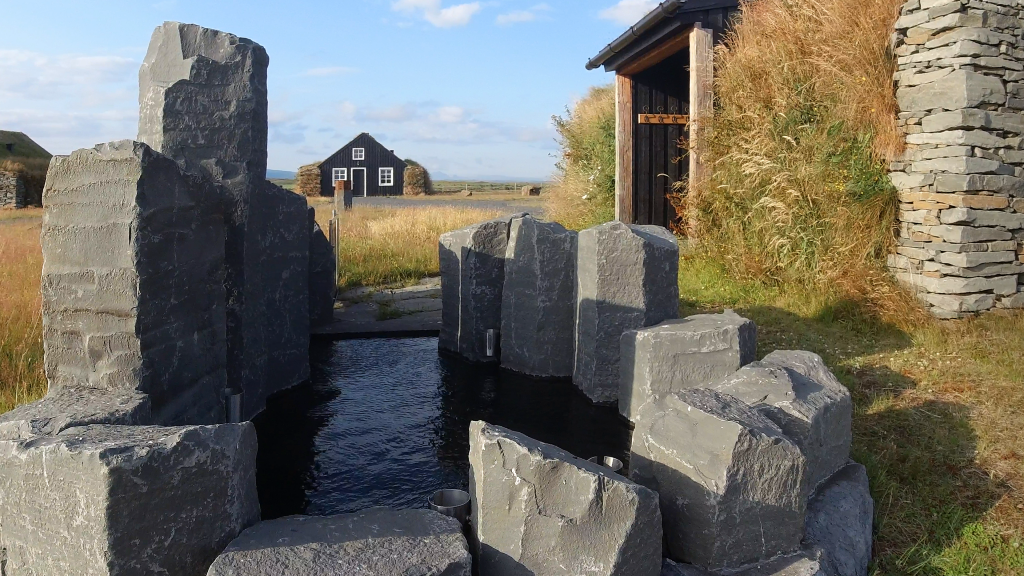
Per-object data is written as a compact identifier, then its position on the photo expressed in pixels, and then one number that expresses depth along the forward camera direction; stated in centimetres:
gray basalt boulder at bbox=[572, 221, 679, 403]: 474
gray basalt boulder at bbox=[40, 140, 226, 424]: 317
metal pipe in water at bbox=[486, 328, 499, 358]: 571
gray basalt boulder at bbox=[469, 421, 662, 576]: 247
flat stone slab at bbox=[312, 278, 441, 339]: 659
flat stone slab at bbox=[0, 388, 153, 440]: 262
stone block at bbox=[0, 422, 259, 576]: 226
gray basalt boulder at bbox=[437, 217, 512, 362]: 583
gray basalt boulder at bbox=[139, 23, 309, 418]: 417
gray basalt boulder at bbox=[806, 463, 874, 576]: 297
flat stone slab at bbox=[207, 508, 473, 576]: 228
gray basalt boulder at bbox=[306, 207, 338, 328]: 667
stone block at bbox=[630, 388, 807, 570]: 270
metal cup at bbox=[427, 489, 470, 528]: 302
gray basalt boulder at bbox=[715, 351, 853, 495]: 316
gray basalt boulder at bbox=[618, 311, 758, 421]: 420
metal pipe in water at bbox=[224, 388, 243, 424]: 417
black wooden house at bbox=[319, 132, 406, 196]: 3934
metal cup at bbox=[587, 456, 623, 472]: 339
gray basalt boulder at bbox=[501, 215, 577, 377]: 532
